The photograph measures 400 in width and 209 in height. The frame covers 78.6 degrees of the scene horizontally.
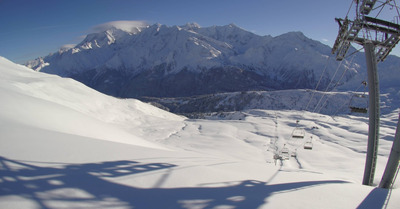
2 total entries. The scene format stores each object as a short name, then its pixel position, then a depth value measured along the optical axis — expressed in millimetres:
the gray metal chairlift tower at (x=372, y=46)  13617
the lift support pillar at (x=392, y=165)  11336
